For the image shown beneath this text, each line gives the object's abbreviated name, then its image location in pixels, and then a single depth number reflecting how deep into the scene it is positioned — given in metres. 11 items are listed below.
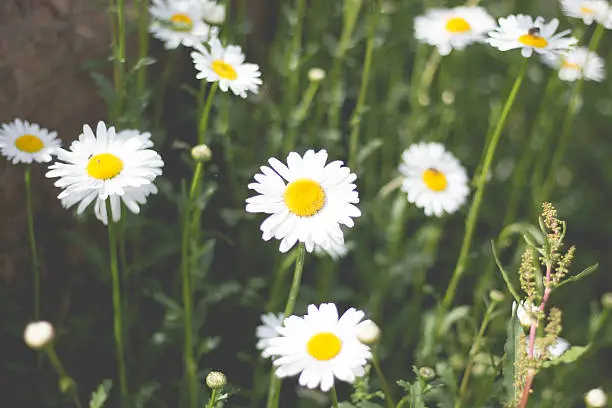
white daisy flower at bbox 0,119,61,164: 0.61
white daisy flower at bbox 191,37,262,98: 0.62
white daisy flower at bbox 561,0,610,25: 0.68
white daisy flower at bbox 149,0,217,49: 0.66
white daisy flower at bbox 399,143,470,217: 0.70
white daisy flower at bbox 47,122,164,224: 0.57
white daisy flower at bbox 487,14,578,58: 0.62
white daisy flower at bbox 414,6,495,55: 0.73
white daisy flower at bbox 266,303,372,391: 0.53
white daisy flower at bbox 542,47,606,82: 0.74
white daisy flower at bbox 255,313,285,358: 0.63
